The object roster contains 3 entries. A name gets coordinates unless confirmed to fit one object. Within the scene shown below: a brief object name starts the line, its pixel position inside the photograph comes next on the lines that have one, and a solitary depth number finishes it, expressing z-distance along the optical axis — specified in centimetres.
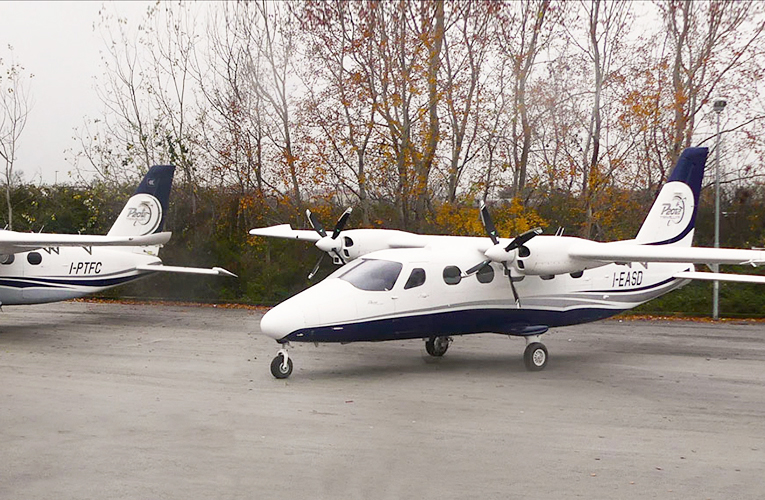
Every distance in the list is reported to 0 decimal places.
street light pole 2170
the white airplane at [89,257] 1769
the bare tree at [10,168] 3275
